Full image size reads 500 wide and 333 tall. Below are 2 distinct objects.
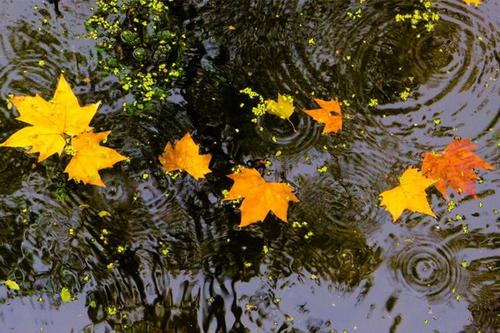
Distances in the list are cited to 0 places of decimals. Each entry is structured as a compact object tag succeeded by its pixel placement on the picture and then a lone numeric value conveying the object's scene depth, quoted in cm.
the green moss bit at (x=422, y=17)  483
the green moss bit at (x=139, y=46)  442
